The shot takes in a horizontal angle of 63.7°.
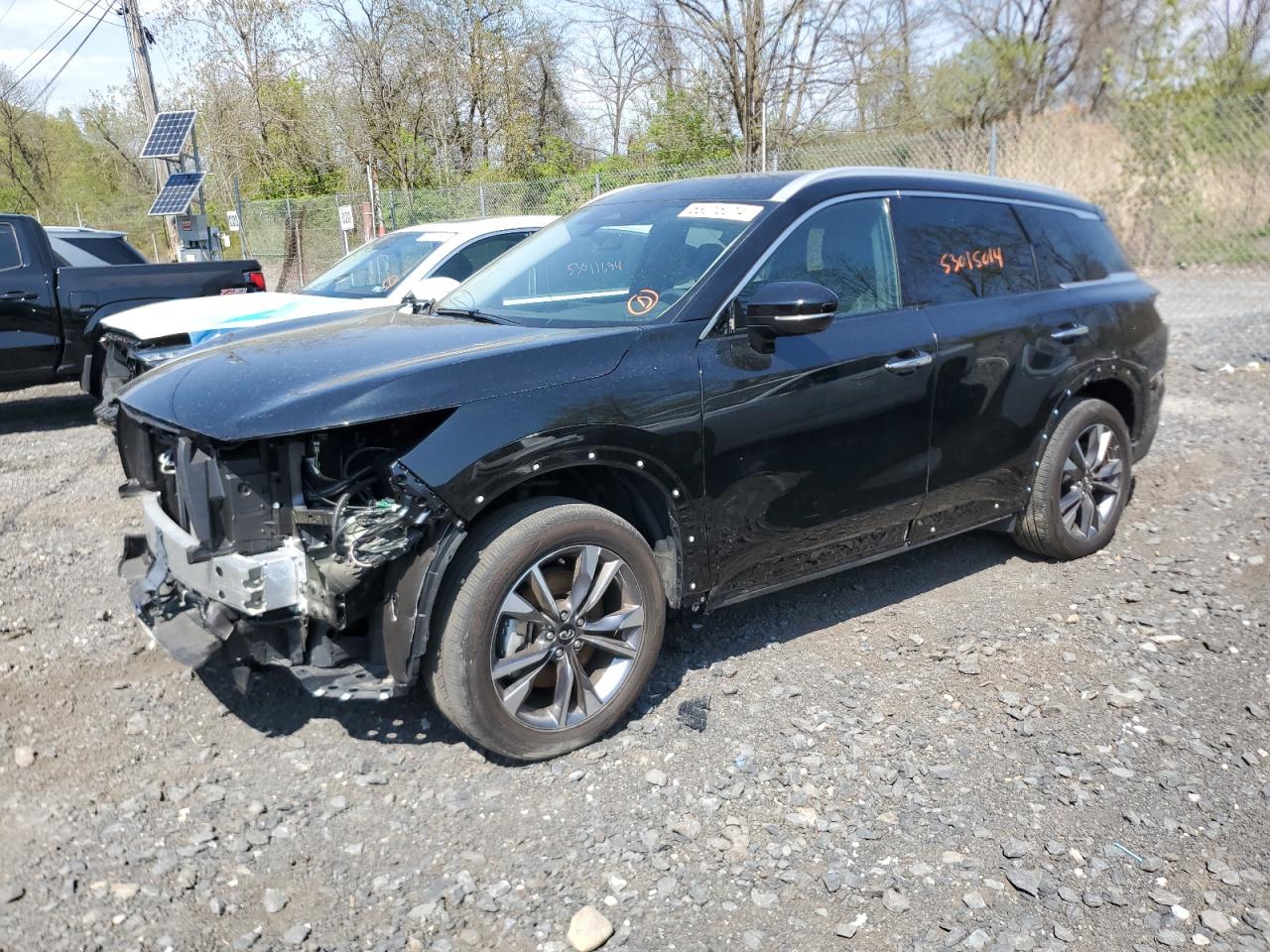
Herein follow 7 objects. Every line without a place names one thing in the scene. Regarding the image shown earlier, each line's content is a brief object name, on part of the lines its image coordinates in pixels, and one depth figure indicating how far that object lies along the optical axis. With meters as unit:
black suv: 3.09
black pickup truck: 8.62
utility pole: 19.50
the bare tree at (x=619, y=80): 18.85
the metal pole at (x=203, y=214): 18.34
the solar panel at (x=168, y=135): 17.63
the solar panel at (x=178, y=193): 16.53
